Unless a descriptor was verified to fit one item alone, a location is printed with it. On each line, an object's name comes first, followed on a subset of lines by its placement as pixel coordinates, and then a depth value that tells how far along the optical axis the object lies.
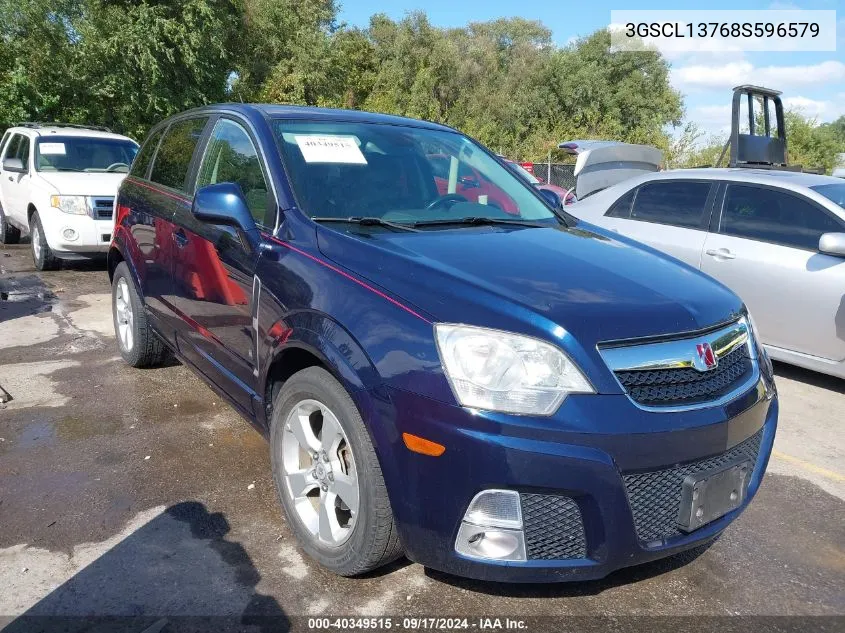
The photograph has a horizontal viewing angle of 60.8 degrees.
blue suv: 2.22
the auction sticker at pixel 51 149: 9.26
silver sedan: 5.20
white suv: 8.44
